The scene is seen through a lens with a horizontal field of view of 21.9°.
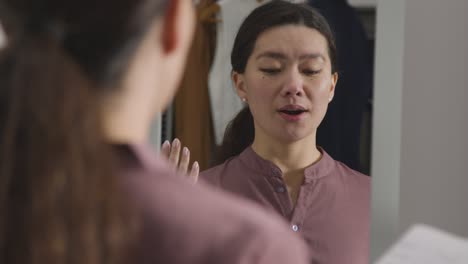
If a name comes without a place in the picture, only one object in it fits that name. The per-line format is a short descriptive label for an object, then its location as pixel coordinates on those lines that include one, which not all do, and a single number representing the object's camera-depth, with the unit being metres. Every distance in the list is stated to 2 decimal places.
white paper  1.50
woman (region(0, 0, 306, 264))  0.88
